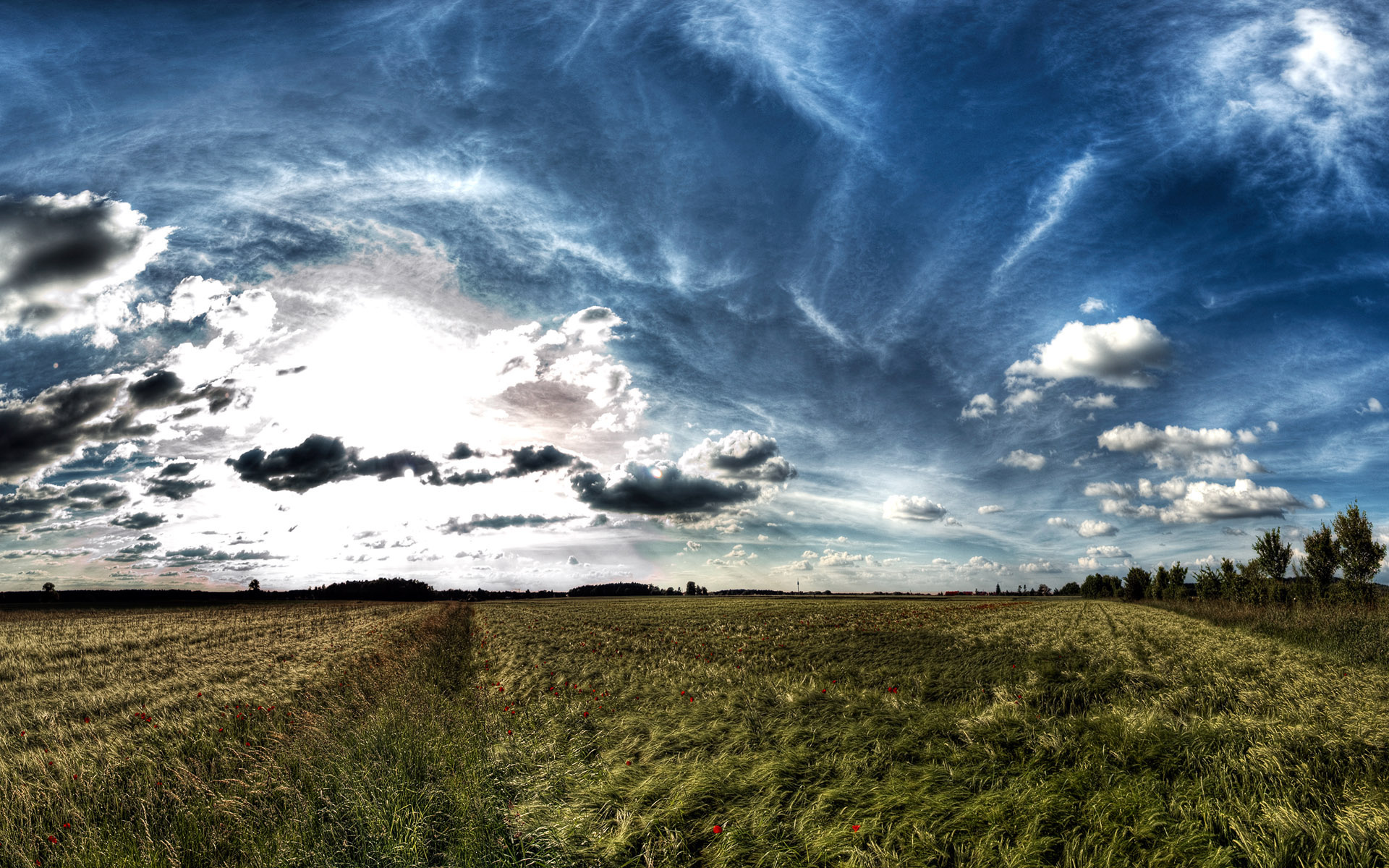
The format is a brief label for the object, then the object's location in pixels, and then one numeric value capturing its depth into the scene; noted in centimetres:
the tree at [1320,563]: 5450
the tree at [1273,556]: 6625
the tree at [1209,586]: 7717
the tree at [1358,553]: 4831
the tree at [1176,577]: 8950
